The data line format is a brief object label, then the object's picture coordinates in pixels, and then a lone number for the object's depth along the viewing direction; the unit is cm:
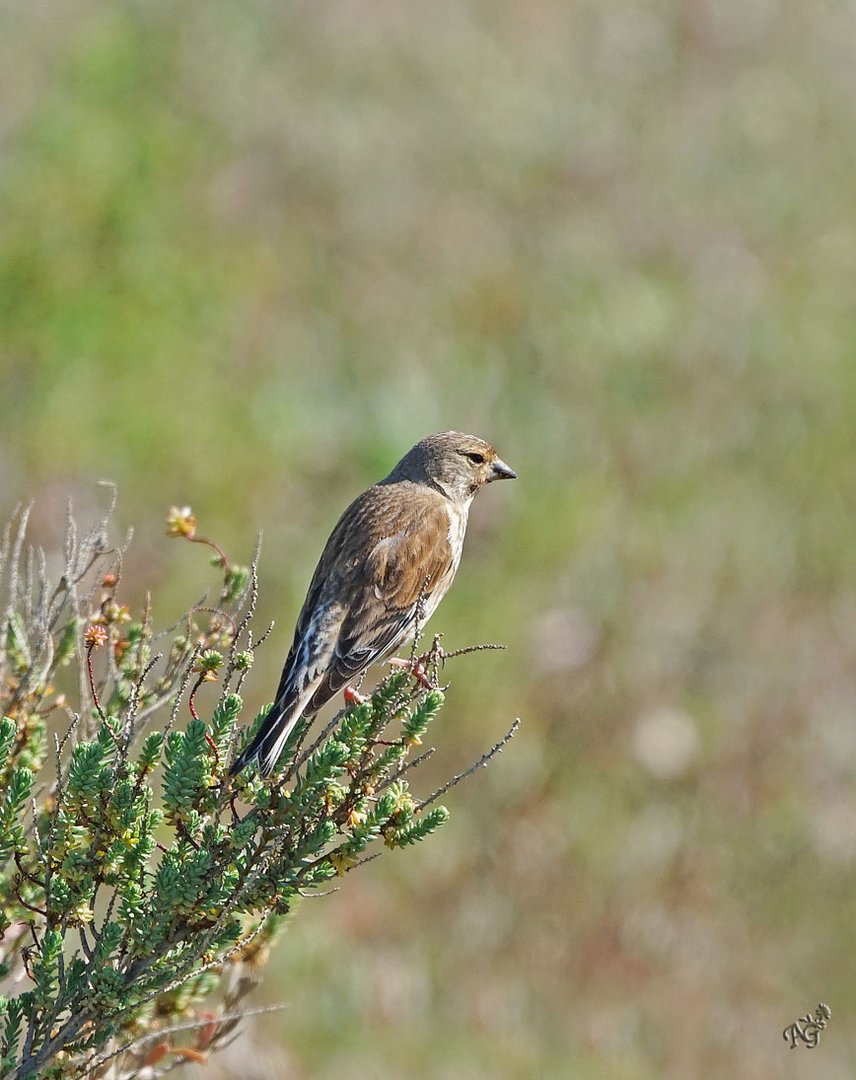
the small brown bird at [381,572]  960
